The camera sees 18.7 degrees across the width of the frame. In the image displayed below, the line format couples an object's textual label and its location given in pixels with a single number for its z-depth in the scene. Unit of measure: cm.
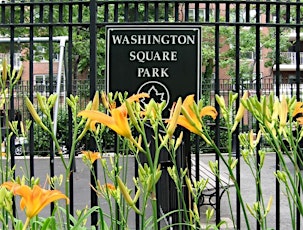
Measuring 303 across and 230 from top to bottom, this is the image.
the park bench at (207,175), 863
